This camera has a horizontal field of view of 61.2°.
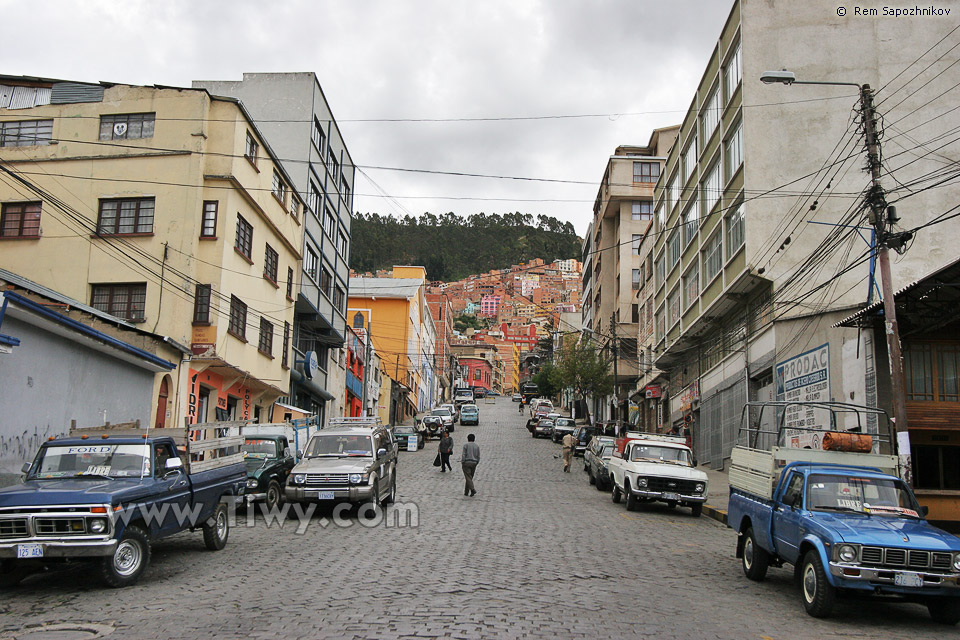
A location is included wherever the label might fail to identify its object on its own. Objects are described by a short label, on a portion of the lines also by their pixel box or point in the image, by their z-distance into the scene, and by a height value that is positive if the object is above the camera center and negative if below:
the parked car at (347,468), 16.42 -1.09
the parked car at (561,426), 48.75 -0.28
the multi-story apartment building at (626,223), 60.72 +15.52
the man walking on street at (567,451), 31.17 -1.11
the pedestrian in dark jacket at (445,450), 28.55 -1.09
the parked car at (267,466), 17.17 -1.15
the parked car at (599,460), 24.72 -1.19
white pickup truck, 19.53 -1.22
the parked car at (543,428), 52.62 -0.45
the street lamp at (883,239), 14.50 +3.46
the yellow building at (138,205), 26.17 +6.75
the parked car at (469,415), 63.19 +0.34
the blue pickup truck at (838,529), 8.67 -1.18
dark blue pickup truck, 9.41 -1.13
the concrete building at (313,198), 36.88 +10.72
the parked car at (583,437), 38.70 -0.74
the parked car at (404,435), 40.34 -0.86
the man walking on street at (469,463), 21.31 -1.15
